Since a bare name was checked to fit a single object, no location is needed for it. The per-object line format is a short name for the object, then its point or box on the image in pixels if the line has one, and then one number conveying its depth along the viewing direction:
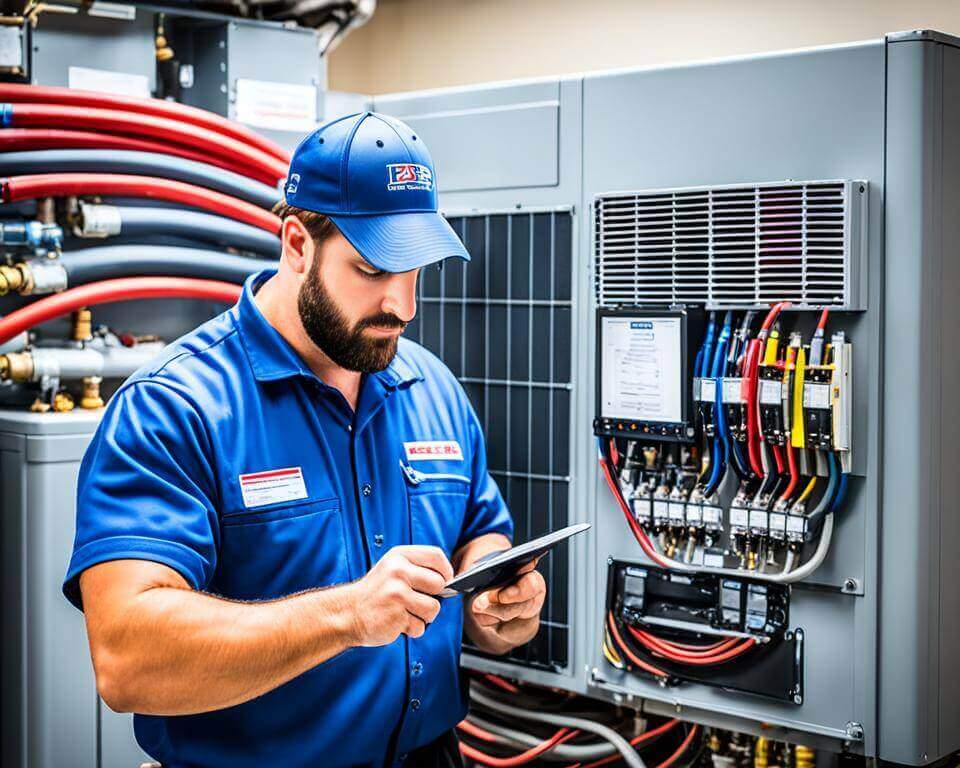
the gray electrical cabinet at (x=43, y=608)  1.98
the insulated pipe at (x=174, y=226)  2.14
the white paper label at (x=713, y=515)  1.96
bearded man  1.25
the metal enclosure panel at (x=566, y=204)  2.15
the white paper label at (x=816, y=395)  1.81
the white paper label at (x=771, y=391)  1.85
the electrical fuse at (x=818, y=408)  1.81
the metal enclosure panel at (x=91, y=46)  2.18
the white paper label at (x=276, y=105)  2.41
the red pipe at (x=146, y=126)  2.04
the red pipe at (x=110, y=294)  2.02
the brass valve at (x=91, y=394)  2.14
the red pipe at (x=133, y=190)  2.00
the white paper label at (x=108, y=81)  2.22
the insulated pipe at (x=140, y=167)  2.04
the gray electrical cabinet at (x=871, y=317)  1.78
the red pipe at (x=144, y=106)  2.06
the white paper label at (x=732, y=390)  1.90
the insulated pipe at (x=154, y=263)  2.13
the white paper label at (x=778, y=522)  1.87
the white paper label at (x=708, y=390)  1.93
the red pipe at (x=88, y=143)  2.02
